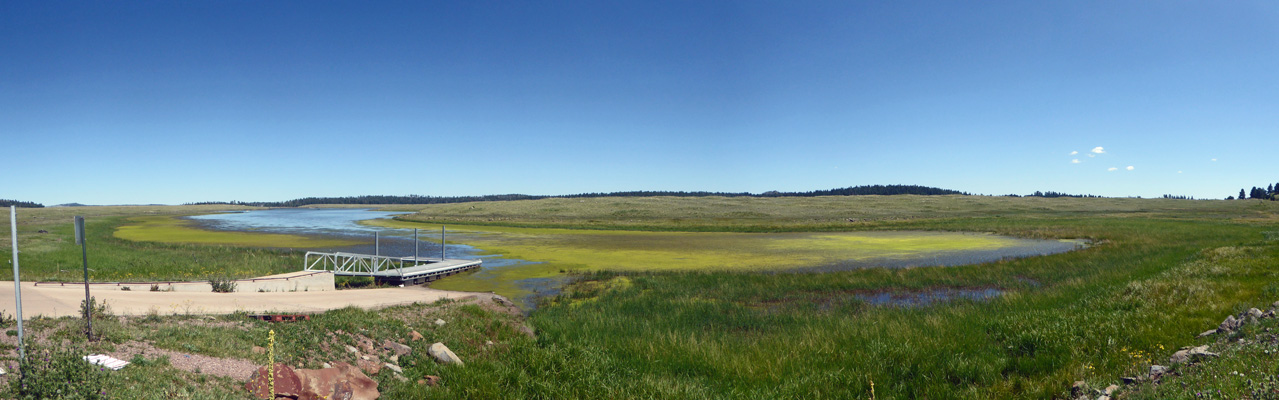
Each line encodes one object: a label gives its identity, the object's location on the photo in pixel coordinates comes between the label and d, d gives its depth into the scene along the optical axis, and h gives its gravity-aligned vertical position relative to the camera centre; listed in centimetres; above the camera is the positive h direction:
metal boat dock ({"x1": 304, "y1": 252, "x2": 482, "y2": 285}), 2539 -368
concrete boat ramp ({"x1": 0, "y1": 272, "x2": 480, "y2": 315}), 1198 -265
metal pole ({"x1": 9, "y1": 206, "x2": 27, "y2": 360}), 687 -70
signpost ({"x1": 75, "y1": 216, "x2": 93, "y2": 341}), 843 -67
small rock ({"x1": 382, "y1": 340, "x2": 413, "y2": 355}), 1133 -314
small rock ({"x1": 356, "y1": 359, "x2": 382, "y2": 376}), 986 -312
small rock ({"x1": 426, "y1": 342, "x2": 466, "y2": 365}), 1095 -320
